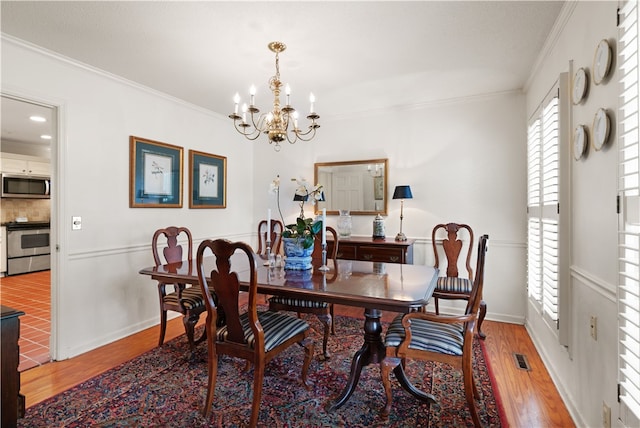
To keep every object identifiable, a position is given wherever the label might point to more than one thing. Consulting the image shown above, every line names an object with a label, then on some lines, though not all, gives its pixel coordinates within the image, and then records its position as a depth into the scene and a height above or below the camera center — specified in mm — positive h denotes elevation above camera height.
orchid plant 2268 -106
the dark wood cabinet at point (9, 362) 1276 -582
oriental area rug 1876 -1169
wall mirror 4145 +373
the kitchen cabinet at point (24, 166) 5750 +873
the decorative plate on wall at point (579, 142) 1799 +408
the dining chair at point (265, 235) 3586 -253
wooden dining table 1750 -427
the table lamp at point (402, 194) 3738 +226
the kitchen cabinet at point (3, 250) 5613 -620
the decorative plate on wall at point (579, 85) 1783 +721
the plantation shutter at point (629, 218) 1219 -18
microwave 5715 +496
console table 3477 -390
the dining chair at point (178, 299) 2645 -700
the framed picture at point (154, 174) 3264 +420
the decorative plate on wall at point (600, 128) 1497 +406
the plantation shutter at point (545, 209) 2246 +41
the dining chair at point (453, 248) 3380 -376
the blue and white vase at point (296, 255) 2357 -300
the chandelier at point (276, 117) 2430 +756
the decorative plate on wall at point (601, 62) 1456 +704
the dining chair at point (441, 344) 1757 -715
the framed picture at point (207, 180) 3957 +426
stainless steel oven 5688 -591
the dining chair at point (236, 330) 1767 -686
